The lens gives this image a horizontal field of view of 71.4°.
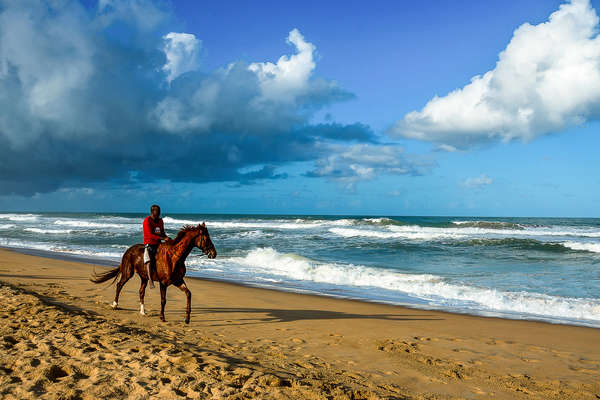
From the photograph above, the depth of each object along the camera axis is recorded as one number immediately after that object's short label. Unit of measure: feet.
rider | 24.12
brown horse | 22.71
